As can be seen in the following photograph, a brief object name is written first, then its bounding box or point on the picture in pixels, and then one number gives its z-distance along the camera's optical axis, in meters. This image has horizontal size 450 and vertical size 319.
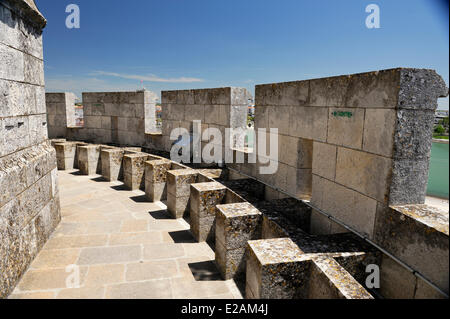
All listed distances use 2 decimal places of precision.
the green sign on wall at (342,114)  3.44
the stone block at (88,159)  9.40
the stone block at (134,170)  7.88
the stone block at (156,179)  7.00
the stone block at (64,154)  9.96
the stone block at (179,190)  6.08
